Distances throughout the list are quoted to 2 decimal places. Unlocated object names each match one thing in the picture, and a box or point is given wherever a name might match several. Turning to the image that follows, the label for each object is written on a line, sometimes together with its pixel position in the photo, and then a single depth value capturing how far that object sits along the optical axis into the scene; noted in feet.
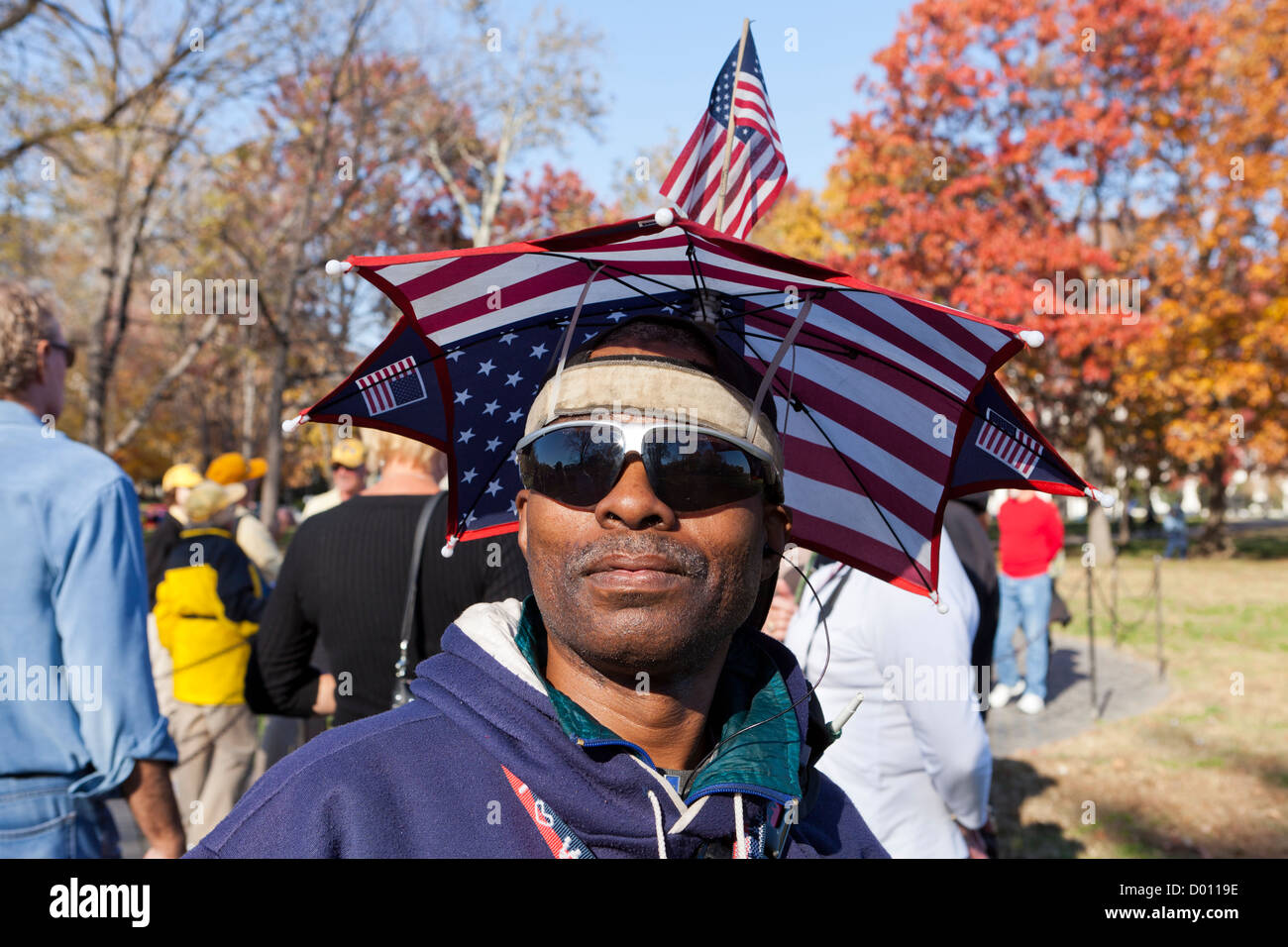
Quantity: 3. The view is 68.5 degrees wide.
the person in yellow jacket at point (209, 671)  17.35
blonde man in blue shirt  8.15
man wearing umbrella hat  4.63
